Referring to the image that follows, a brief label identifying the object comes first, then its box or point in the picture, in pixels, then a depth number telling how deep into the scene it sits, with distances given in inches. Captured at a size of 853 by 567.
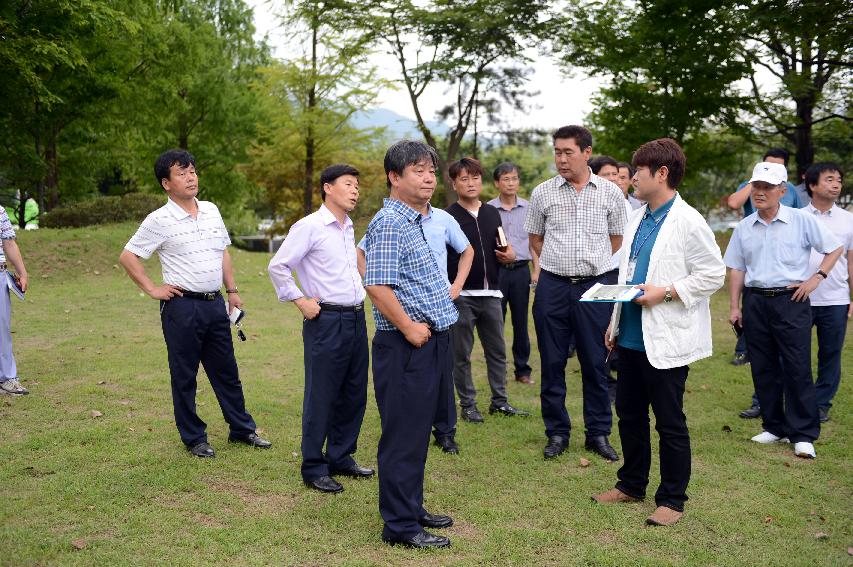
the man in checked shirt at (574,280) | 237.5
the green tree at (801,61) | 422.3
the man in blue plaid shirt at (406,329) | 160.2
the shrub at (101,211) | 794.8
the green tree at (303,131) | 1108.5
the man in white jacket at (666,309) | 181.0
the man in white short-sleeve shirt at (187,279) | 223.5
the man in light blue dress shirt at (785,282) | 242.1
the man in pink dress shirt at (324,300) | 208.4
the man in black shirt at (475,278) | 276.8
